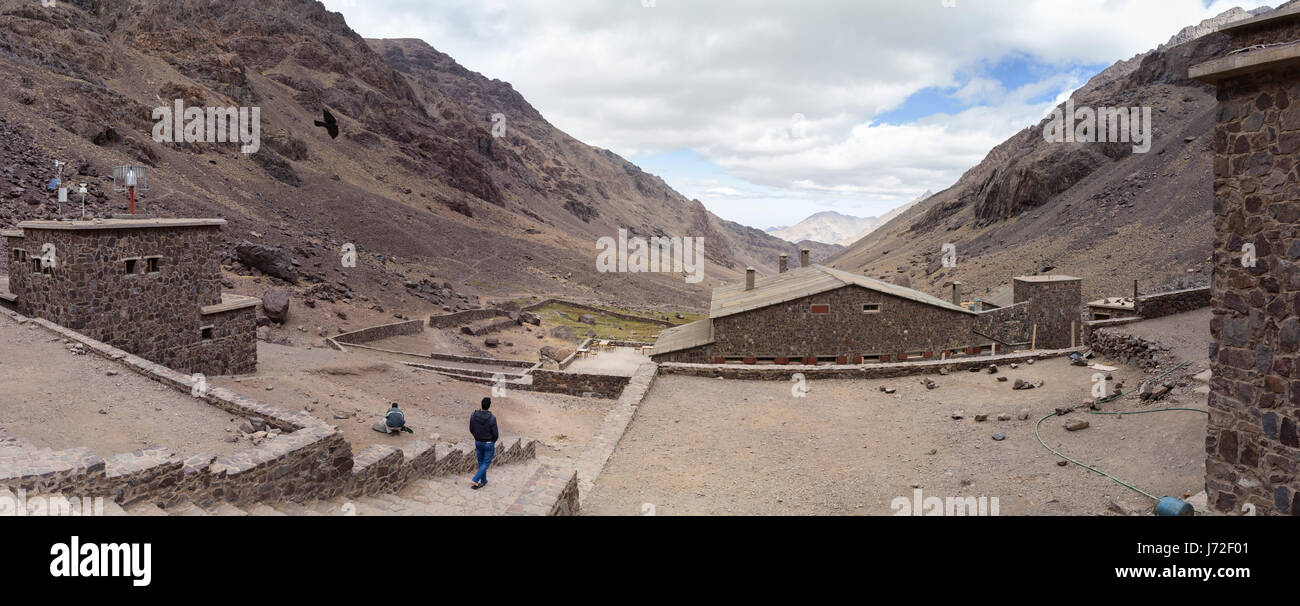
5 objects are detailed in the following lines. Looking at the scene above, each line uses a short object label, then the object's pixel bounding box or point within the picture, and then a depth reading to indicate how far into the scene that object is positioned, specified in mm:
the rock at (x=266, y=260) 40531
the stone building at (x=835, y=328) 24906
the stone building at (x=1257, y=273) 6309
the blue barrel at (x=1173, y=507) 7011
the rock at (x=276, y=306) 33156
